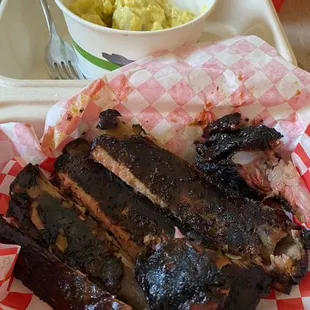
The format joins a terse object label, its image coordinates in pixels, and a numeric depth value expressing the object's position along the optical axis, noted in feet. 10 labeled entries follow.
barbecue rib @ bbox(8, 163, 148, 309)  0.67
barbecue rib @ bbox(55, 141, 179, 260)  0.72
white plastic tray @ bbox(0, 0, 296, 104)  0.89
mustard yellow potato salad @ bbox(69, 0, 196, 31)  0.91
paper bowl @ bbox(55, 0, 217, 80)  0.87
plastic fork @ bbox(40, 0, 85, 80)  1.01
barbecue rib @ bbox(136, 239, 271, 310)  0.61
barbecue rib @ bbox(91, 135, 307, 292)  0.70
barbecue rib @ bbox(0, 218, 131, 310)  0.65
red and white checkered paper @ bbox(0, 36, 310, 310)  0.82
